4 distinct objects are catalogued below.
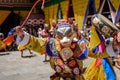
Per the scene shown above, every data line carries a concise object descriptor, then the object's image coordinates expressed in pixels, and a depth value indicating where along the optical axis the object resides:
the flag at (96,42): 2.04
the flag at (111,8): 6.57
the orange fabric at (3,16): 10.57
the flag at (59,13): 9.15
